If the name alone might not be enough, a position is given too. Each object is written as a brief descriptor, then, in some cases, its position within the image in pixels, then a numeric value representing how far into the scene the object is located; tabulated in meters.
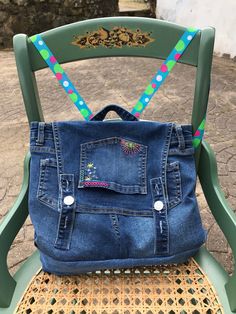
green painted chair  0.83
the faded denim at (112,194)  0.85
